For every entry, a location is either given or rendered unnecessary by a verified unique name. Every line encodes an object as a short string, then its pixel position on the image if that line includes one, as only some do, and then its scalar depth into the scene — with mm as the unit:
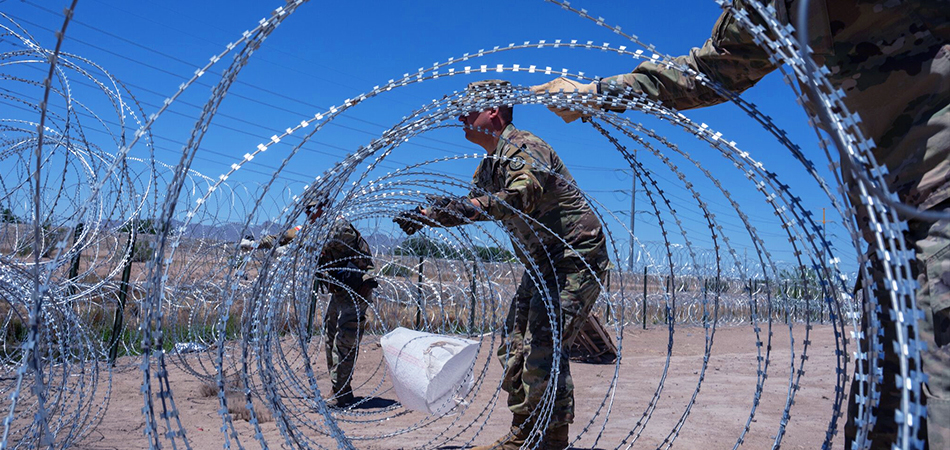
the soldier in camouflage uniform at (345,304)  6117
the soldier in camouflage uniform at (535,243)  3664
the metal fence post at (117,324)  7746
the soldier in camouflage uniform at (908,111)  1588
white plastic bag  5227
